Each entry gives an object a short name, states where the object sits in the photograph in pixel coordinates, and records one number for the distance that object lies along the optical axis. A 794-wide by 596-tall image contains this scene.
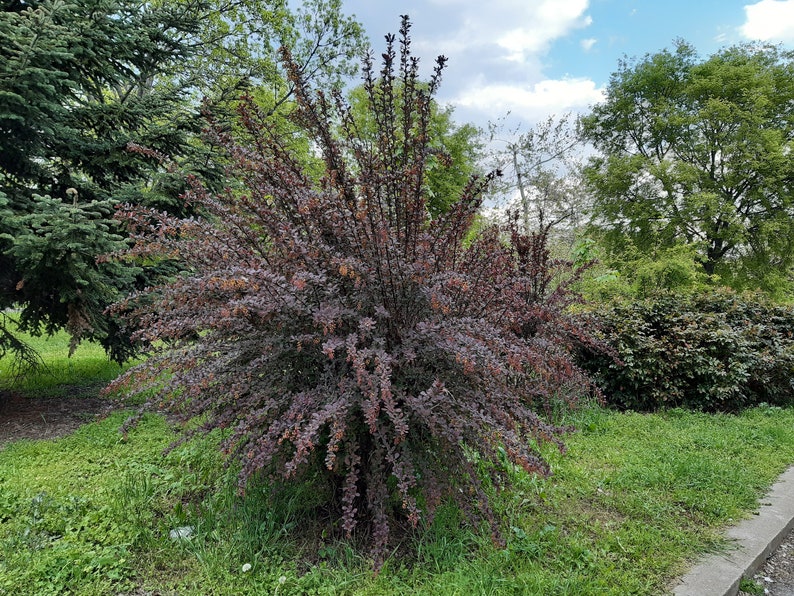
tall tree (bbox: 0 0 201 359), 3.38
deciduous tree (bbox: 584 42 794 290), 13.67
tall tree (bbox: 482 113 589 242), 17.44
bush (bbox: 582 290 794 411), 4.76
